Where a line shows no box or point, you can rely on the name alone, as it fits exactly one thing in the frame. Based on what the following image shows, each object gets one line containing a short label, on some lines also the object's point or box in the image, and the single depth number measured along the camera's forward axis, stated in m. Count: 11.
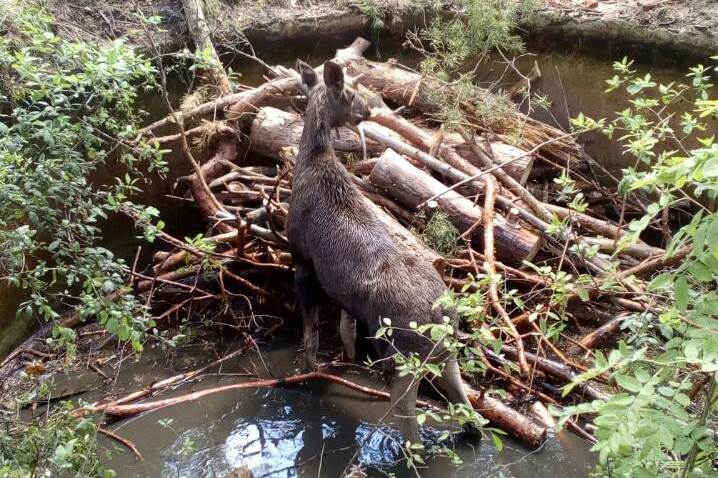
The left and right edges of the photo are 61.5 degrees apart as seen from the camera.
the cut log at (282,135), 7.27
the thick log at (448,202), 6.14
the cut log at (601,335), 5.62
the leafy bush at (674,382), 2.22
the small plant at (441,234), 6.15
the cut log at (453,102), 7.46
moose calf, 4.51
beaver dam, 4.72
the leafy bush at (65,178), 3.59
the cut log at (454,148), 6.94
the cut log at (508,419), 4.68
